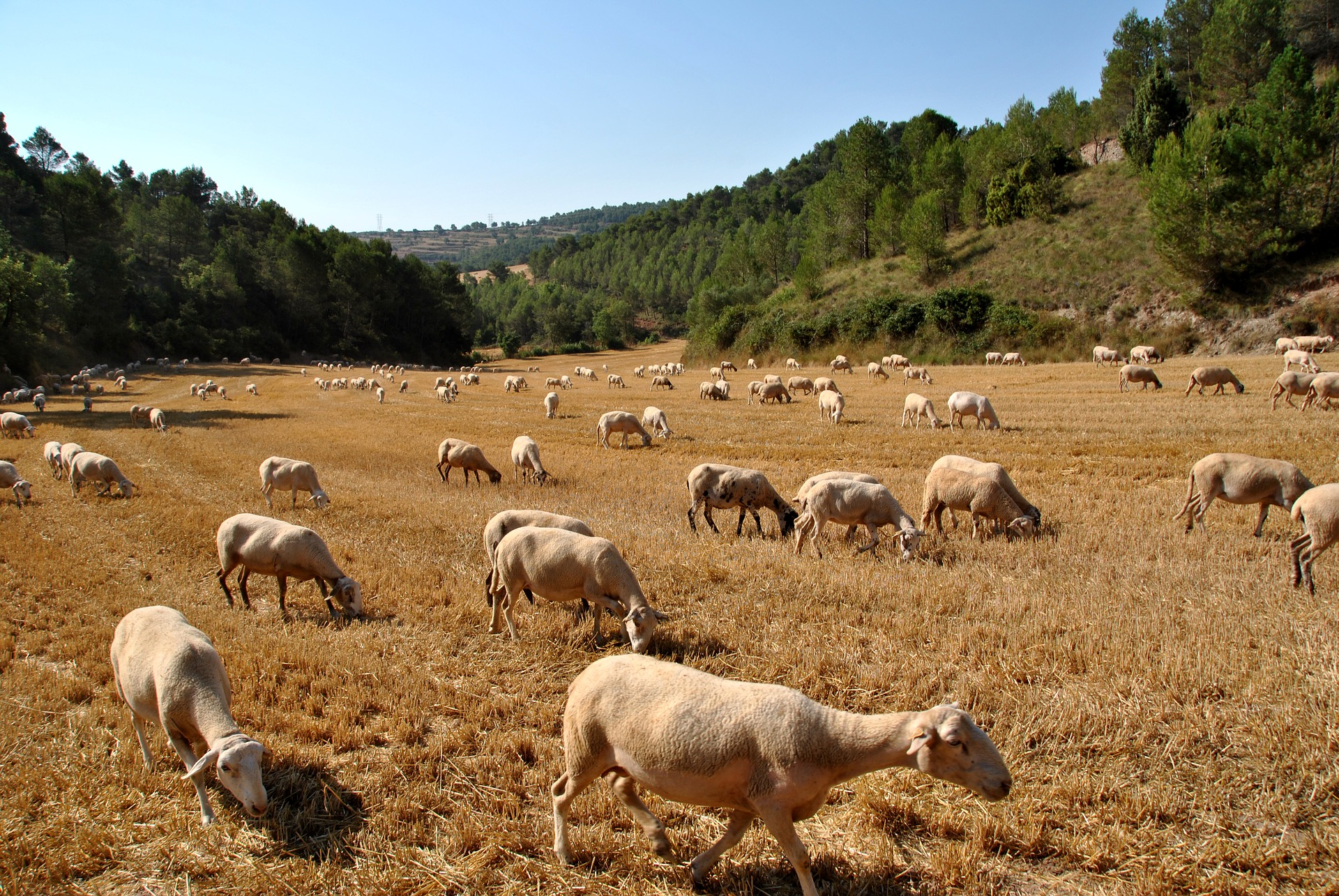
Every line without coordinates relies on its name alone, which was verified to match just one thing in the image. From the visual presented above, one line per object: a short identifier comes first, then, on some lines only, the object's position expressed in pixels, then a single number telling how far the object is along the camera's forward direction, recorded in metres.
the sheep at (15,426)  29.23
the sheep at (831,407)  26.62
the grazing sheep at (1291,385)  22.36
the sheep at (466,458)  18.33
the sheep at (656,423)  24.91
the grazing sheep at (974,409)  23.03
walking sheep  3.66
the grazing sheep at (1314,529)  8.31
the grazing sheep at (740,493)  12.81
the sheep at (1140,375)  30.66
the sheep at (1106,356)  43.44
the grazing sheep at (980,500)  11.38
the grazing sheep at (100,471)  17.53
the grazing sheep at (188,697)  4.76
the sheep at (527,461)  18.06
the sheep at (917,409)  24.02
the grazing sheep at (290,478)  15.56
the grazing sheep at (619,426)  23.41
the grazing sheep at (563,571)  7.65
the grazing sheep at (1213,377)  27.42
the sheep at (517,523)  9.45
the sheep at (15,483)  16.98
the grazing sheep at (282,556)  9.17
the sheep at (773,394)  36.03
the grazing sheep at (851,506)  11.02
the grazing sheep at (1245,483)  10.59
